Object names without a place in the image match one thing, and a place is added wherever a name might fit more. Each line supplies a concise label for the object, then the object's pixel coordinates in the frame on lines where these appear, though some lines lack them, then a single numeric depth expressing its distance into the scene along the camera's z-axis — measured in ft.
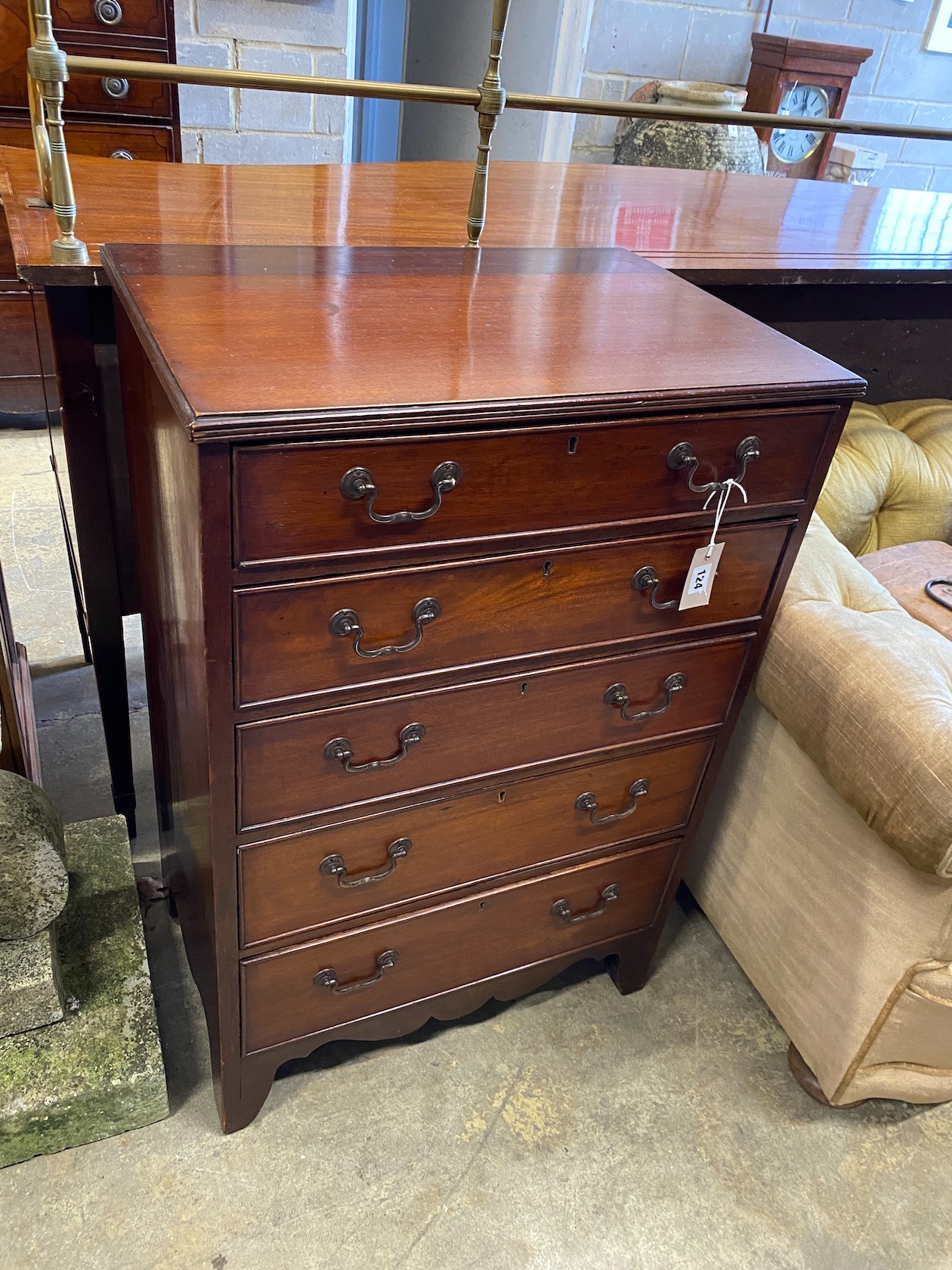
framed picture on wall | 12.12
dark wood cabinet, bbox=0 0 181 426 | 7.13
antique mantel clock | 10.71
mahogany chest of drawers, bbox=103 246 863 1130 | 2.58
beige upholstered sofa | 3.54
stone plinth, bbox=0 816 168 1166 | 3.75
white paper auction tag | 3.28
